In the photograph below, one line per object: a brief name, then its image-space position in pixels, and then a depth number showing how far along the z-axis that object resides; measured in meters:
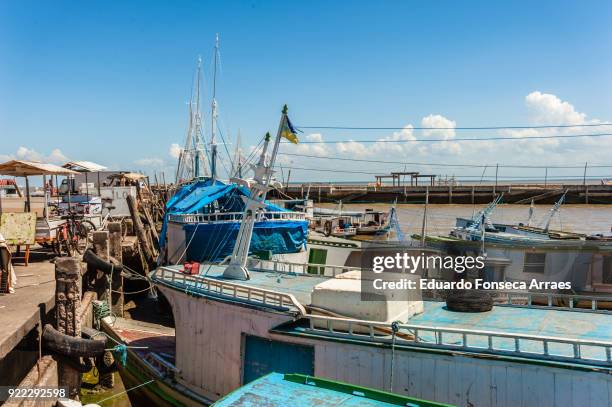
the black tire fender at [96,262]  18.73
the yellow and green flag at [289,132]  13.76
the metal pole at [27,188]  20.90
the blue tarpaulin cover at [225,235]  20.34
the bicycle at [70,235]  19.94
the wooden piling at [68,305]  13.27
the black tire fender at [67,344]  13.11
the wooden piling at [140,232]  27.76
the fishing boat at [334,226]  37.44
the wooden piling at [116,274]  20.84
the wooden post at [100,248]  19.17
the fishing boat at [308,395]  7.18
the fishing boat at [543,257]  19.41
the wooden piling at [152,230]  34.38
